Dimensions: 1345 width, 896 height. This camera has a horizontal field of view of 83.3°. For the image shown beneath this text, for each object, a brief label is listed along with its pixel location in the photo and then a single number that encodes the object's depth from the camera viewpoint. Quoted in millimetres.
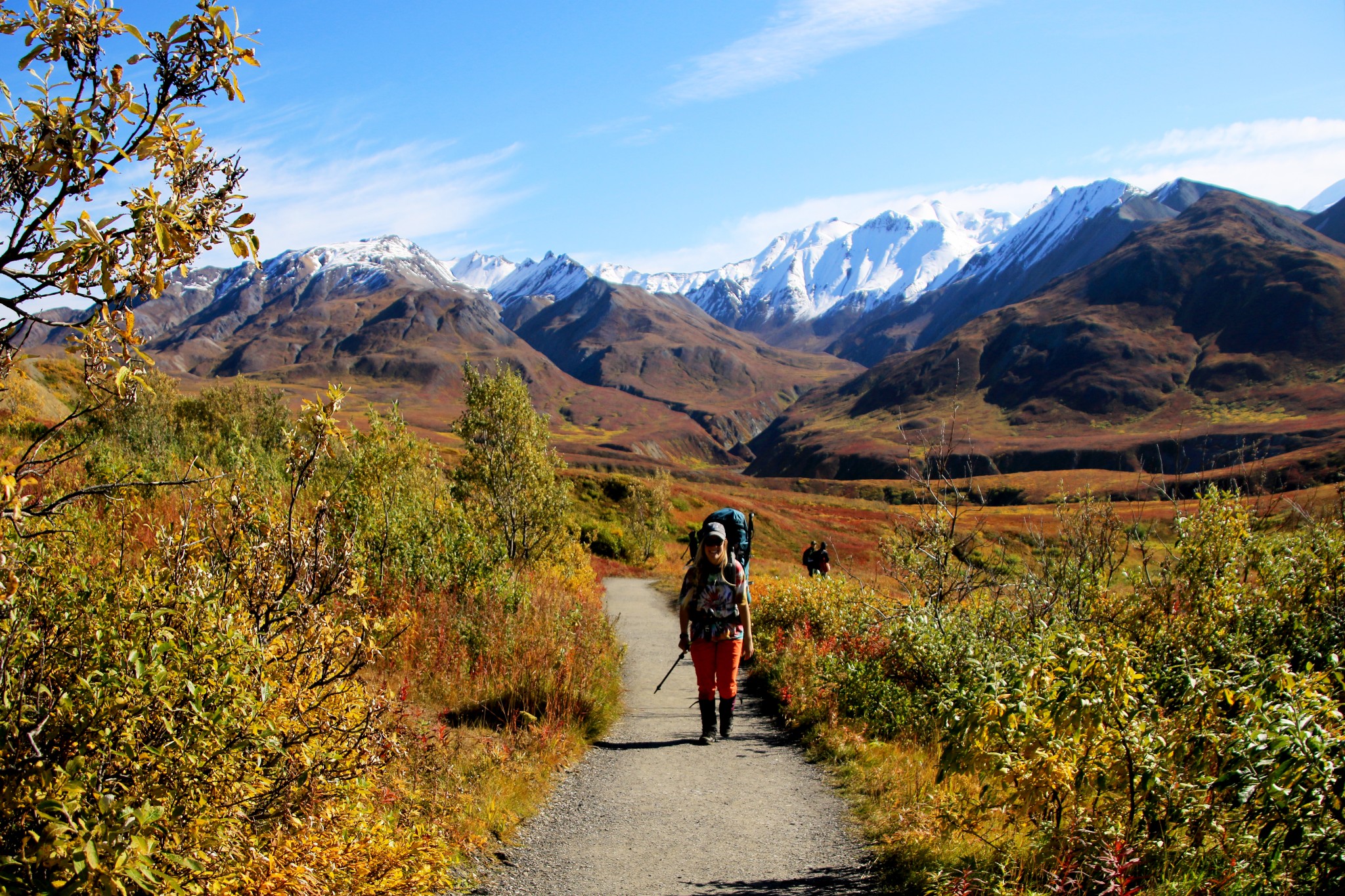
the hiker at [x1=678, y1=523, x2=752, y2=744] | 7699
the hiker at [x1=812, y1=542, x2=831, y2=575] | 20375
